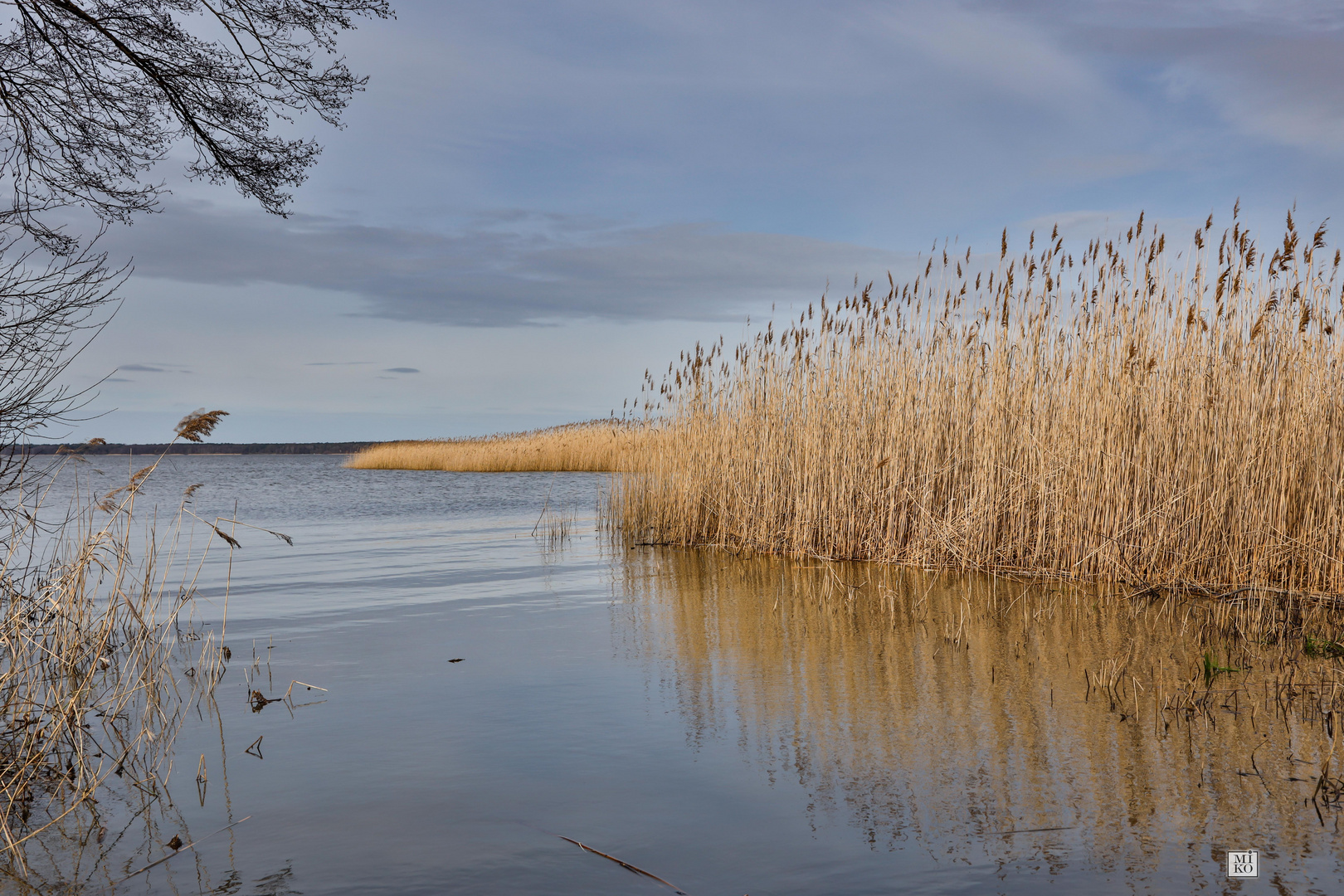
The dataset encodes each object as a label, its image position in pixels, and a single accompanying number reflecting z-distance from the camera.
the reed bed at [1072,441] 5.55
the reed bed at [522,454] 26.70
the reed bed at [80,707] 2.67
